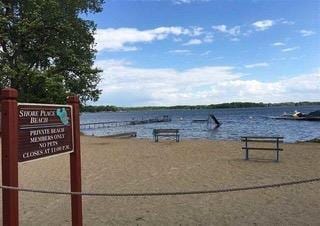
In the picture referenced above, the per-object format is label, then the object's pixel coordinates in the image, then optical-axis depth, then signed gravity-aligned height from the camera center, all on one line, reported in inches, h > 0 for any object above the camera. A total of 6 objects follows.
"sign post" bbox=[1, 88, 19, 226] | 98.3 -13.7
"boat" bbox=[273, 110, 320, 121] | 1618.8 -63.0
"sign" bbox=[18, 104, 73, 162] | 103.6 -9.6
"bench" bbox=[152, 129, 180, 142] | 489.7 -51.7
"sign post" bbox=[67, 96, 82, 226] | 126.5 -31.2
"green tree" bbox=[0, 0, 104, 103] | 553.9 +156.0
